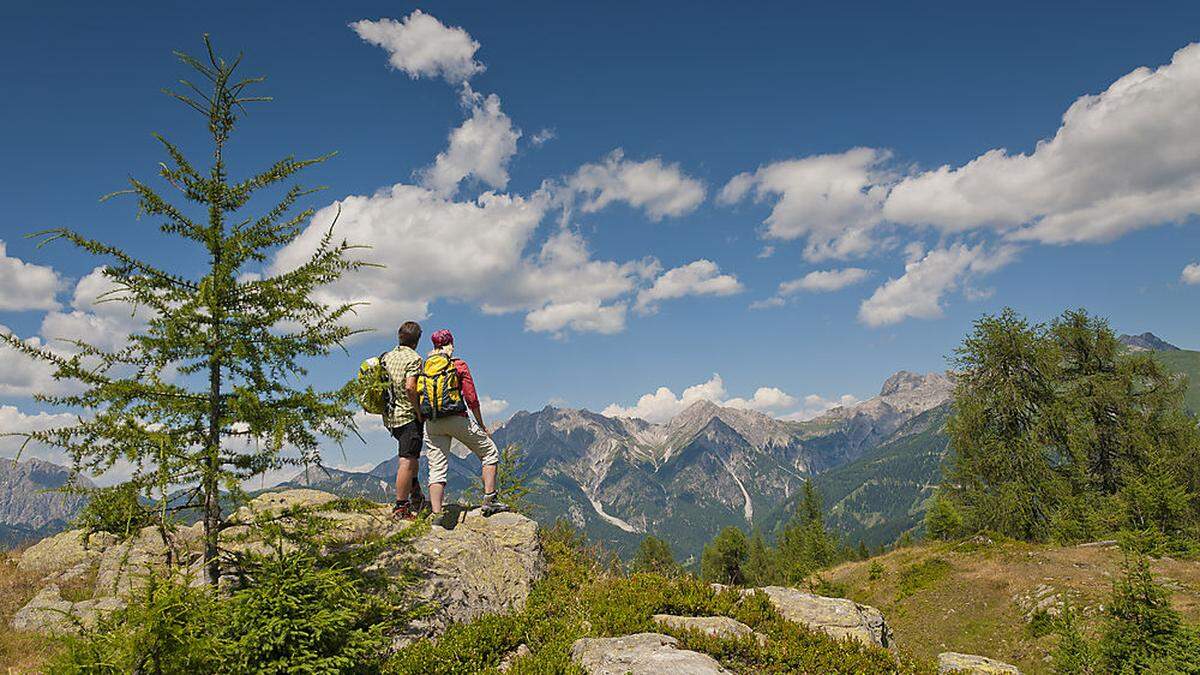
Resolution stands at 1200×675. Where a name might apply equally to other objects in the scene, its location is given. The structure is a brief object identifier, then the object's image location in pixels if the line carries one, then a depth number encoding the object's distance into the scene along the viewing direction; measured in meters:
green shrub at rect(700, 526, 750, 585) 81.00
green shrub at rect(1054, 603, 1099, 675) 12.09
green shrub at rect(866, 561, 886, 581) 31.44
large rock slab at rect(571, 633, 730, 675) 6.89
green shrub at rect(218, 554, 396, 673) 5.92
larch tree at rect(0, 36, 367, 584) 6.83
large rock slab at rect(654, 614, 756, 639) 8.16
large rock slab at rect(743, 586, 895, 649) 9.51
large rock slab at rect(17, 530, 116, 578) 13.35
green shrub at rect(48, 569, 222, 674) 4.85
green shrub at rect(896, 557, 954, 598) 28.45
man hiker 10.05
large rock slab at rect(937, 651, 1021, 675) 9.04
